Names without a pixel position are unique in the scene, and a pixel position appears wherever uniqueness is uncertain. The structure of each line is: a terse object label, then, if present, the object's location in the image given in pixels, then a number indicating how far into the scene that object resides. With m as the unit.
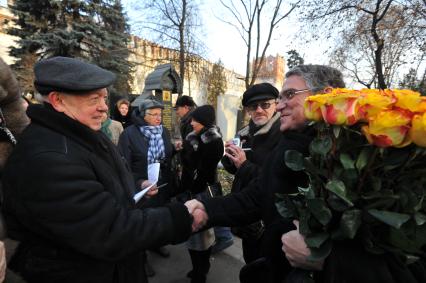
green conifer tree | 12.55
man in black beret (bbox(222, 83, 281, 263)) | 2.59
